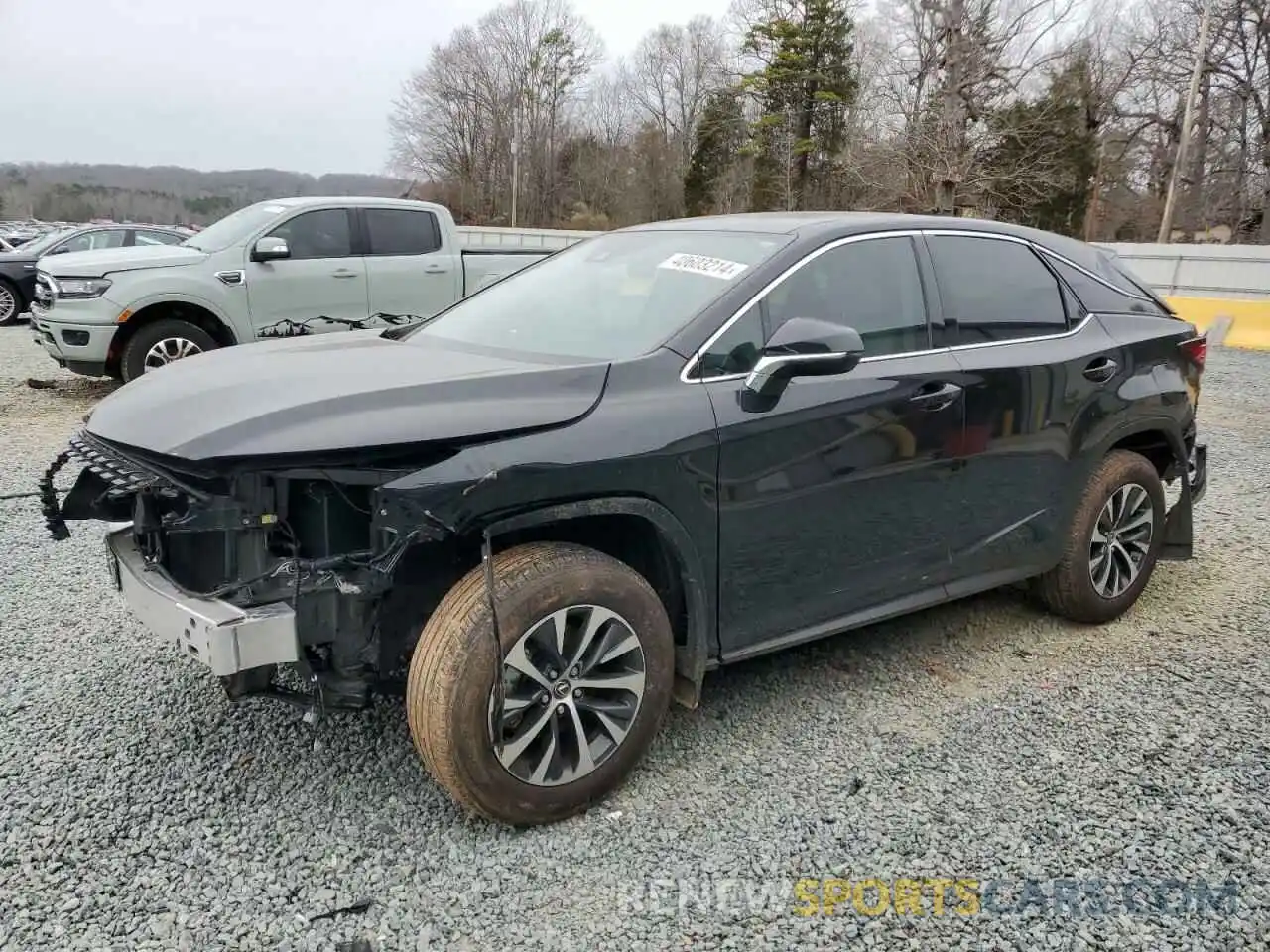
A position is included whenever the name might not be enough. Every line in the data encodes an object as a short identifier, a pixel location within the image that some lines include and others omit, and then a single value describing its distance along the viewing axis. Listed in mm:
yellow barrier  14039
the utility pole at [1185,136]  26125
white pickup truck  7965
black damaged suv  2410
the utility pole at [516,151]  51044
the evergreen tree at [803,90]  42312
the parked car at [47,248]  14352
